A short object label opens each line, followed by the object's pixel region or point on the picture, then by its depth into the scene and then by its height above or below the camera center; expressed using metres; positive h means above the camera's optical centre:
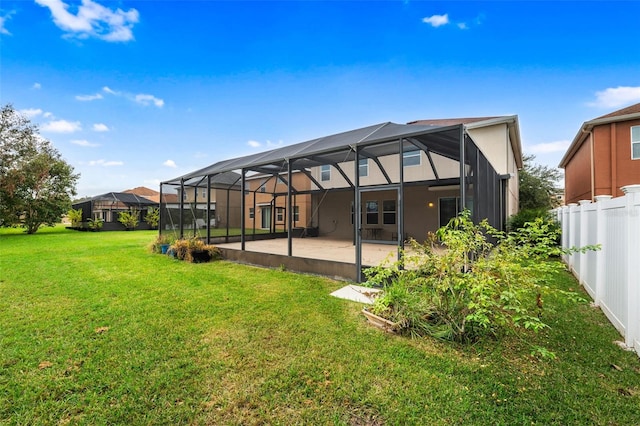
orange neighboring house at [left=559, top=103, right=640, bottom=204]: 10.50 +2.51
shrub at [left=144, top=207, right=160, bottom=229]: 22.70 -0.22
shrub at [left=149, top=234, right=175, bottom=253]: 9.85 -1.04
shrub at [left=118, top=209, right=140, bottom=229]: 21.95 -0.37
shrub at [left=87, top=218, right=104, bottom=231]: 20.84 -0.74
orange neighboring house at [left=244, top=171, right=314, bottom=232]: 13.38 +0.71
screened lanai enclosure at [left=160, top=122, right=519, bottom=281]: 5.57 +0.62
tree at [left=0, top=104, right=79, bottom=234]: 16.66 +2.49
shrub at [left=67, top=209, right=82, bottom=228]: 22.28 -0.13
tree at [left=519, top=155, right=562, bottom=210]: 20.16 +2.14
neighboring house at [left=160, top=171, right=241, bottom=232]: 10.21 +0.39
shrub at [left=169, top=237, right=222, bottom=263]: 7.97 -1.10
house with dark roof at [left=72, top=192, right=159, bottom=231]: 21.84 +0.60
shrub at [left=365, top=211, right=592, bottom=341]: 2.64 -0.74
